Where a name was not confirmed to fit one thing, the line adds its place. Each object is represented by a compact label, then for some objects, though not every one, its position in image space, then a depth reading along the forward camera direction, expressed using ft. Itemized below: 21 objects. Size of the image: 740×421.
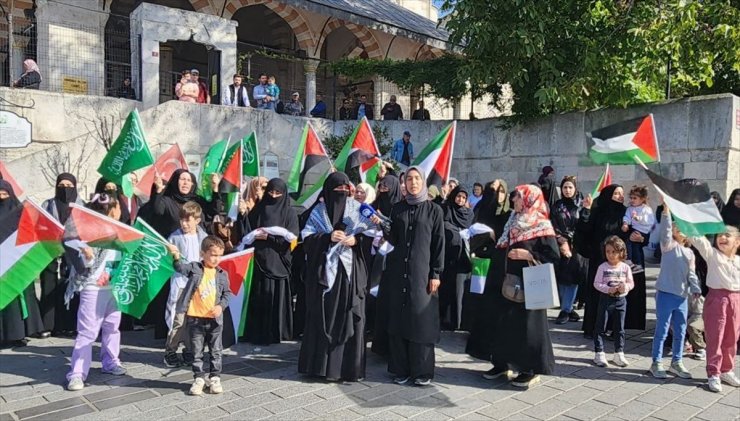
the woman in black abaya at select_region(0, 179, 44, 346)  19.12
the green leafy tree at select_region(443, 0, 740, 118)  33.68
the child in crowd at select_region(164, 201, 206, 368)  17.04
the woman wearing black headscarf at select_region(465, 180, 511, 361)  16.37
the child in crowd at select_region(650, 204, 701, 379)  16.67
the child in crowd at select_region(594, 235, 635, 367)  17.48
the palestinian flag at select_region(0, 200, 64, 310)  15.23
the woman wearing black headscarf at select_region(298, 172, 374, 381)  15.92
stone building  42.15
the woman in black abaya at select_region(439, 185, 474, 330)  21.44
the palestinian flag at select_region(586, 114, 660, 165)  17.21
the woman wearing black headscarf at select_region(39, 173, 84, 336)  20.79
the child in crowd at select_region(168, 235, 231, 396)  15.14
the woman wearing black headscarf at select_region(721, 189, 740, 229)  20.53
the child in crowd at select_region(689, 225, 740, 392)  15.60
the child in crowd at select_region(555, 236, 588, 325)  22.79
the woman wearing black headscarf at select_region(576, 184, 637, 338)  20.44
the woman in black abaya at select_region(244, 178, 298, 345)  19.69
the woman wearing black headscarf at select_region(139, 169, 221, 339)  20.01
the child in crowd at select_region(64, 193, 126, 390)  15.46
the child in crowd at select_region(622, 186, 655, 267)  20.22
